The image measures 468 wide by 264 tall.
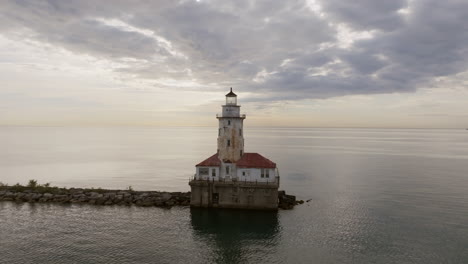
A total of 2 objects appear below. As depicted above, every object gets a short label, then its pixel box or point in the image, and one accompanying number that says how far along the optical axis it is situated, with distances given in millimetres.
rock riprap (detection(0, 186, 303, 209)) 49750
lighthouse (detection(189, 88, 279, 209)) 45625
